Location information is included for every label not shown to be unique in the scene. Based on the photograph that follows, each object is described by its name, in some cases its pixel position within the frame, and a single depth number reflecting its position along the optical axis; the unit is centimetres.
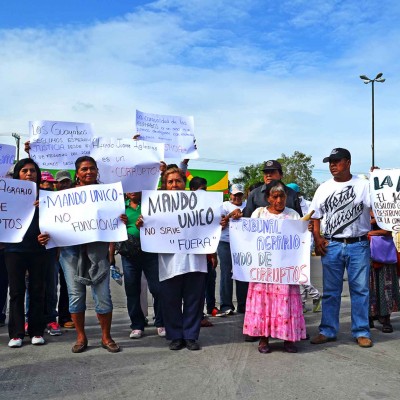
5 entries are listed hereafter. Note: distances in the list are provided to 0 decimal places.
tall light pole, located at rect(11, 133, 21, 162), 4006
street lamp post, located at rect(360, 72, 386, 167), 2938
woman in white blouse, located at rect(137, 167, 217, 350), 532
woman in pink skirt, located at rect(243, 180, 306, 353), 513
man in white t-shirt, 544
